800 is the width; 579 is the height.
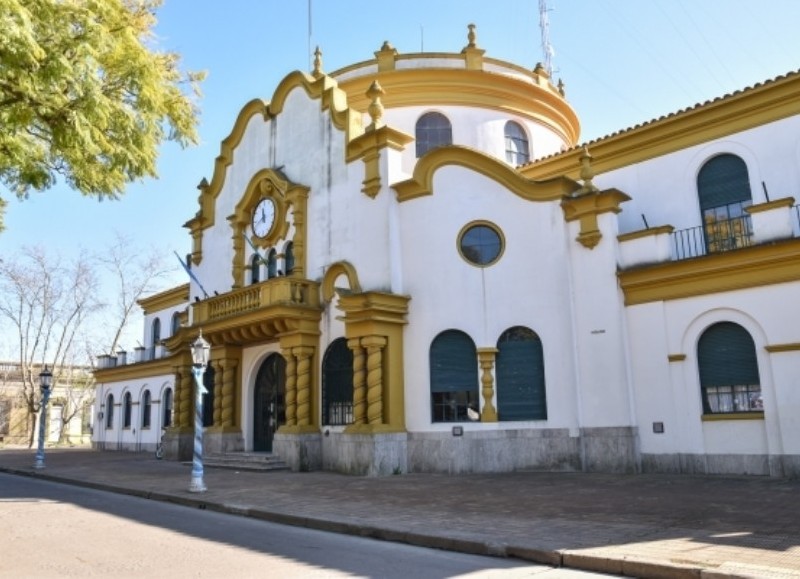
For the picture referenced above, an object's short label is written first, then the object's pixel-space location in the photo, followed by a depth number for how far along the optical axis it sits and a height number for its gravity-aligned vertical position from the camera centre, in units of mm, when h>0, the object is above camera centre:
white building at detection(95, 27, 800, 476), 14594 +3003
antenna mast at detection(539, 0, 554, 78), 29578 +16103
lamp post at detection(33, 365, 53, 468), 21406 +1199
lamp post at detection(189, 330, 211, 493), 13797 +782
